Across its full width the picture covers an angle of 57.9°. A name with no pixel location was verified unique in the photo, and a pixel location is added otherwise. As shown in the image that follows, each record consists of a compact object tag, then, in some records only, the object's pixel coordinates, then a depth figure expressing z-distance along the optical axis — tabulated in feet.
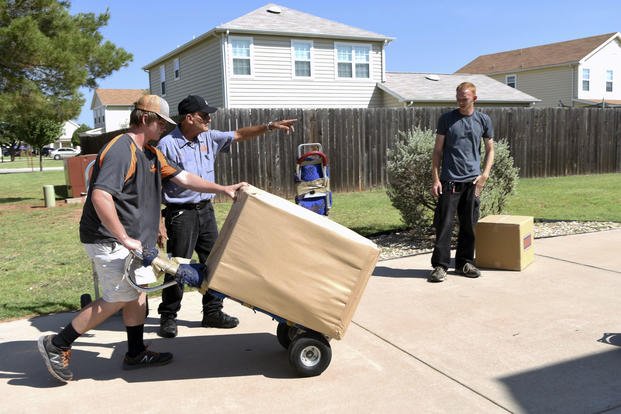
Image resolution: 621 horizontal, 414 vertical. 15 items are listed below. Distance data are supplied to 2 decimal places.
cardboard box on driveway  19.61
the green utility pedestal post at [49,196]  46.29
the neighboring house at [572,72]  105.50
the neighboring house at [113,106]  191.21
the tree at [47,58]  44.55
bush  24.75
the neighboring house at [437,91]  75.77
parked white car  214.69
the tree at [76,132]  255.70
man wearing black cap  14.47
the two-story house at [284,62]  68.95
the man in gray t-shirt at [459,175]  18.71
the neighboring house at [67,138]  318.65
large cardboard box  11.20
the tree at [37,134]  142.72
